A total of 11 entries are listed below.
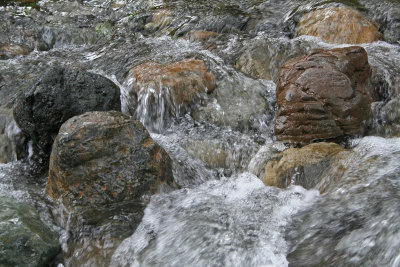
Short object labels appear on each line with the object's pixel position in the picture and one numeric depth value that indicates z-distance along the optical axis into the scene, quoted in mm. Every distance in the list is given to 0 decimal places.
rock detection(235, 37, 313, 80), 6070
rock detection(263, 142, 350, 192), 3793
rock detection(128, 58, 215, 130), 5203
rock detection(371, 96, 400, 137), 4559
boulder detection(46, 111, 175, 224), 3562
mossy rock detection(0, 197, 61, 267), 2916
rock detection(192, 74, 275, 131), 5152
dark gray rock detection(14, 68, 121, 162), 4465
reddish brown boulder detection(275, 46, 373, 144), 4453
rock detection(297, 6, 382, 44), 6496
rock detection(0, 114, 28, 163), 4914
